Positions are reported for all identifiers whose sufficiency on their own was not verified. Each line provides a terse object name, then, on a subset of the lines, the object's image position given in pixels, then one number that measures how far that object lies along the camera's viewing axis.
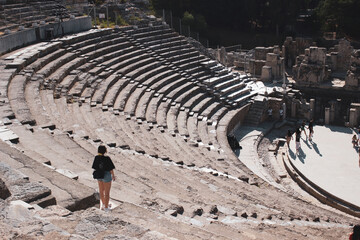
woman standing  6.87
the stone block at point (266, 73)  27.23
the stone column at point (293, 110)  23.81
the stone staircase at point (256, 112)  22.64
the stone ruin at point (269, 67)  27.41
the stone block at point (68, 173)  7.95
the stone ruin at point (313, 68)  26.06
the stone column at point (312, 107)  23.83
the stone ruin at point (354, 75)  24.95
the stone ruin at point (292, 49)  32.59
